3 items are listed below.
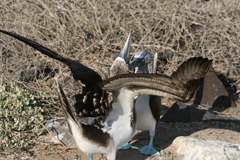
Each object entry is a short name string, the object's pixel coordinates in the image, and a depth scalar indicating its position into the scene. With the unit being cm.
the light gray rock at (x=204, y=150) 733
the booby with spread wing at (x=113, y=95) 636
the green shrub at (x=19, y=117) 850
